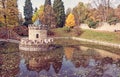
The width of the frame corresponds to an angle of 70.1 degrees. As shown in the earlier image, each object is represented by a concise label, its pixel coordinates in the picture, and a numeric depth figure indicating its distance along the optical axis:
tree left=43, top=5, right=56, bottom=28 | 23.43
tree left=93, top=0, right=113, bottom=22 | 22.86
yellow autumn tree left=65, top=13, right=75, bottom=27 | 23.98
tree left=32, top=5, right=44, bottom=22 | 24.56
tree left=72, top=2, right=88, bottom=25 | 25.10
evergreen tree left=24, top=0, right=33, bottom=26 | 25.30
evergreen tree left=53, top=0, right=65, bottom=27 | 24.29
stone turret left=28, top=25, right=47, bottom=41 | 14.66
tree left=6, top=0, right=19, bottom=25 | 17.07
